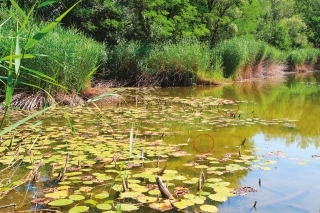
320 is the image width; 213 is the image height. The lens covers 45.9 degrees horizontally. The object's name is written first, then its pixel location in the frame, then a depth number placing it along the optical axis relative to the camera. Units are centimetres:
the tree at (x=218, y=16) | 1745
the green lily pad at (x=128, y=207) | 242
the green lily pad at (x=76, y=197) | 261
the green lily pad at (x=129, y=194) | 264
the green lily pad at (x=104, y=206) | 244
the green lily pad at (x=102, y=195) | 266
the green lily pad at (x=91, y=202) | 254
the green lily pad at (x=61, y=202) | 251
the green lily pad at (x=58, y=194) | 264
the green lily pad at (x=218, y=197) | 263
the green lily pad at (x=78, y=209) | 241
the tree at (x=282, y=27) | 2768
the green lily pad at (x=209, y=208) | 245
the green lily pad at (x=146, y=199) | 258
